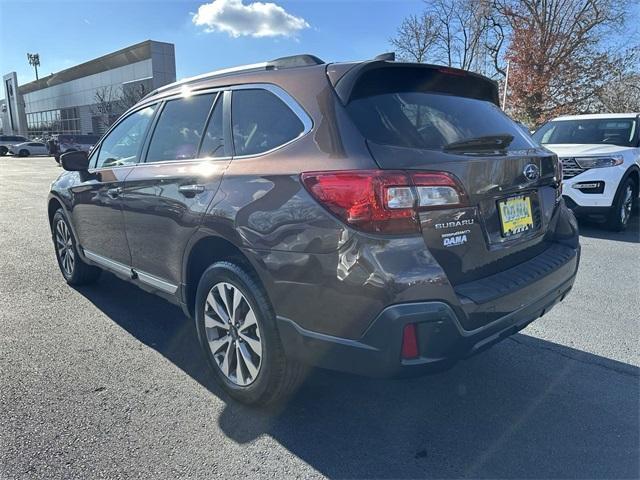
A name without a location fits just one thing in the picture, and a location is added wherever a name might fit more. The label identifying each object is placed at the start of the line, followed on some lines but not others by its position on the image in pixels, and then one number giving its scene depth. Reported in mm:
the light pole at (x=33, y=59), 77625
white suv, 6773
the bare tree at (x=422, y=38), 32281
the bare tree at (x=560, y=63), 22750
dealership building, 41562
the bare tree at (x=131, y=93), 41156
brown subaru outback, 1991
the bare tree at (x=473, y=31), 27703
